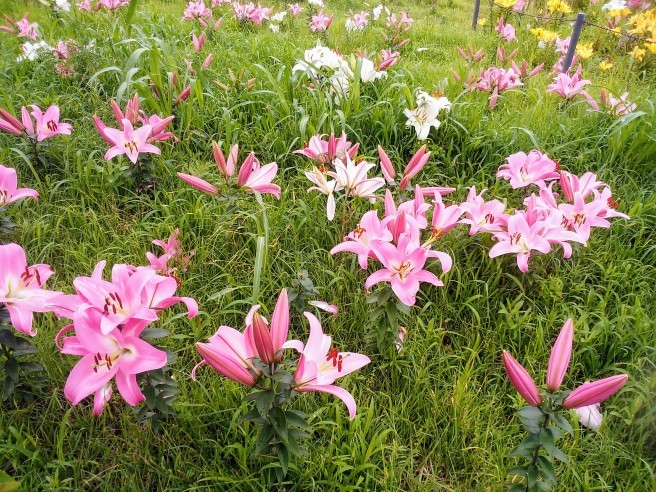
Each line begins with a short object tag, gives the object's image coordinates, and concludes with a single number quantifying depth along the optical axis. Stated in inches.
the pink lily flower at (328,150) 81.4
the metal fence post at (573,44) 134.5
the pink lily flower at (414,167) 79.7
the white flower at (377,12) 218.1
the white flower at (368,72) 114.7
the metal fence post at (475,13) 244.7
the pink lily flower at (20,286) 48.9
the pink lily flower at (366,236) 62.1
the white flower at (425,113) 99.3
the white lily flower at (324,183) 74.4
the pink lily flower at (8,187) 66.9
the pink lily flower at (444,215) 70.2
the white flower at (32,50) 124.1
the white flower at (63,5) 145.2
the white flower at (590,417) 60.6
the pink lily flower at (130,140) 79.3
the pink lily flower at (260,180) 75.2
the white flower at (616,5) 177.8
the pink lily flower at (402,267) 57.5
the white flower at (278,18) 197.5
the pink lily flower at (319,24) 181.9
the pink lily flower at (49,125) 86.0
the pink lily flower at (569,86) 119.3
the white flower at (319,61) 113.9
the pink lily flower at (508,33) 193.0
